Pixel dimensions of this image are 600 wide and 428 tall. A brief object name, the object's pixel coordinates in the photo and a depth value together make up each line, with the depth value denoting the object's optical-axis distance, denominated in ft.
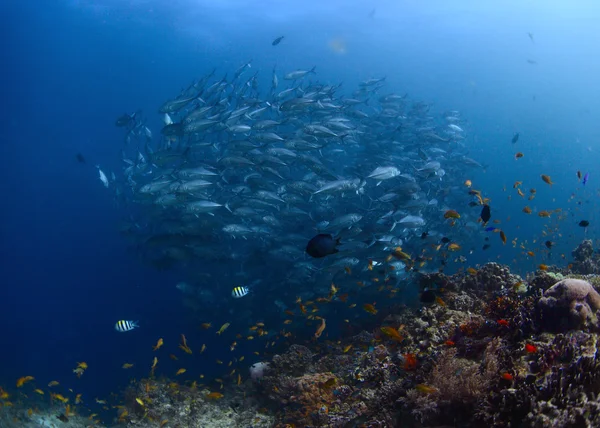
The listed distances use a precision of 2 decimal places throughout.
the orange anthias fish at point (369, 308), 20.38
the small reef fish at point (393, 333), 16.25
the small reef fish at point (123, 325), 26.78
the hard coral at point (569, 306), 13.85
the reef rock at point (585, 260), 36.14
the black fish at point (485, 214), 23.30
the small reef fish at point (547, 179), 30.27
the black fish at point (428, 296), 18.88
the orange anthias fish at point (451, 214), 25.68
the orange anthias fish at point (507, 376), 11.32
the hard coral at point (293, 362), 28.60
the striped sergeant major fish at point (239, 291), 26.25
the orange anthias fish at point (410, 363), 15.20
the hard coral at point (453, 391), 11.82
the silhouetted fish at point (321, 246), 14.64
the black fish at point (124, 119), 47.96
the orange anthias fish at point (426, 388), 12.19
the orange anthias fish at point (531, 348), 12.39
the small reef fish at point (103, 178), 45.09
